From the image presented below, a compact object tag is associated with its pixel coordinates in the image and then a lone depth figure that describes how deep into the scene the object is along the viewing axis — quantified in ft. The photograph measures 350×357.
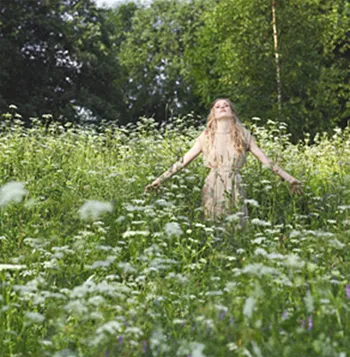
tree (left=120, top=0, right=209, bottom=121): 125.80
